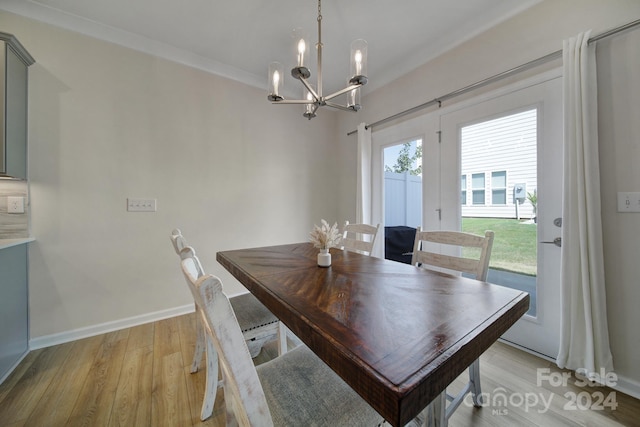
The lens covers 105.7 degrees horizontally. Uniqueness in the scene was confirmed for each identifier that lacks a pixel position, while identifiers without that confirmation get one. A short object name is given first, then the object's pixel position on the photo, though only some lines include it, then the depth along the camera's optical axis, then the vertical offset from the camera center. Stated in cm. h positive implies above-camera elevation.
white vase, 136 -25
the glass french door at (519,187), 166 +21
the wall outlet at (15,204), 176 +7
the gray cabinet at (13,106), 156 +74
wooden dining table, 51 -32
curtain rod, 137 +105
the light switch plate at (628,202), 137 +7
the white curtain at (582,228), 140 -8
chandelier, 132 +83
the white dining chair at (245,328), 119 -63
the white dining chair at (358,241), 186 -22
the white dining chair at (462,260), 122 -25
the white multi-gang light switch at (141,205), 219 +8
